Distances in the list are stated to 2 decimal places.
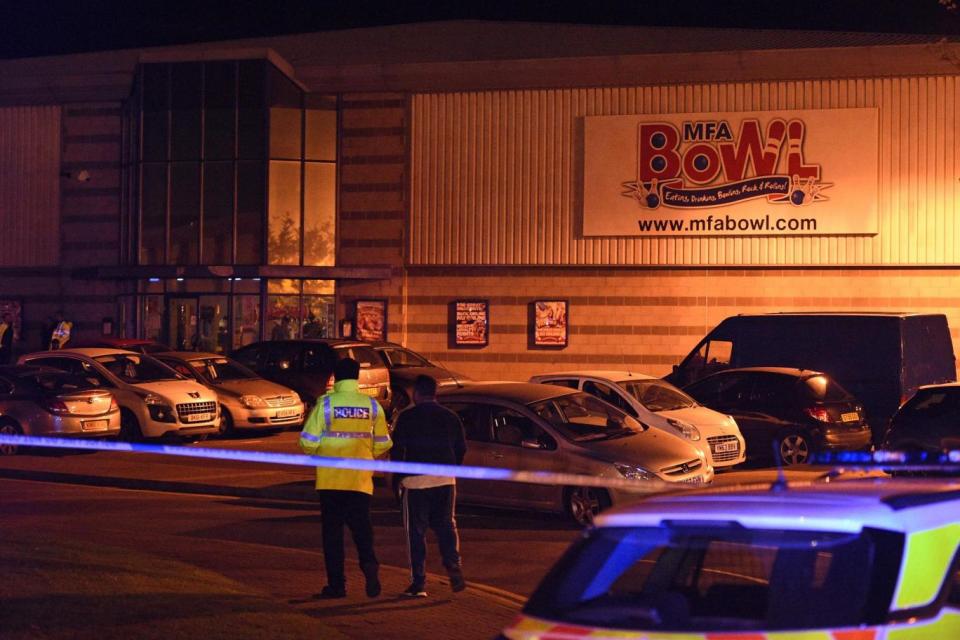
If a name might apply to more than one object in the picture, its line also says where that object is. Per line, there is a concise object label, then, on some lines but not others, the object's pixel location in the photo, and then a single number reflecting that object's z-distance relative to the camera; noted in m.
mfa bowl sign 31.44
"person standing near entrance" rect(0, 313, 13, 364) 33.31
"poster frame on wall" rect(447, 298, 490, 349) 33.84
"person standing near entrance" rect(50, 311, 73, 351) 33.94
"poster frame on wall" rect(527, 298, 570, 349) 33.34
